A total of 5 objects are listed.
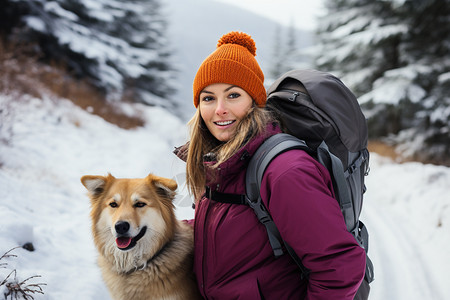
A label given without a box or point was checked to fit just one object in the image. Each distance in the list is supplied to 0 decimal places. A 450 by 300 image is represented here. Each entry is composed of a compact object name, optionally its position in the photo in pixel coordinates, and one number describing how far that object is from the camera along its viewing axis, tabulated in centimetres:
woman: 142
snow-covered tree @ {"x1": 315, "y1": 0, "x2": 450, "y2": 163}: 919
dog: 216
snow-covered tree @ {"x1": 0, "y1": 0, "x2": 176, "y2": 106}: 1025
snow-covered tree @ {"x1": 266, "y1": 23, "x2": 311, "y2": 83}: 2592
